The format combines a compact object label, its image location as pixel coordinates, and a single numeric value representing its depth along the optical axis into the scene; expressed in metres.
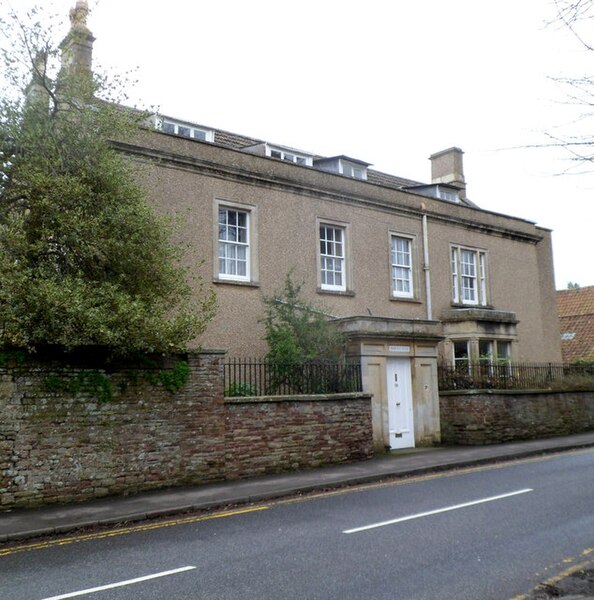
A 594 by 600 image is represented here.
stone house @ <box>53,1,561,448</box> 17.38
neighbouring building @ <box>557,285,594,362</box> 34.53
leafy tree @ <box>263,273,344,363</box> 16.44
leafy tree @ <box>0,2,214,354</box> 10.44
